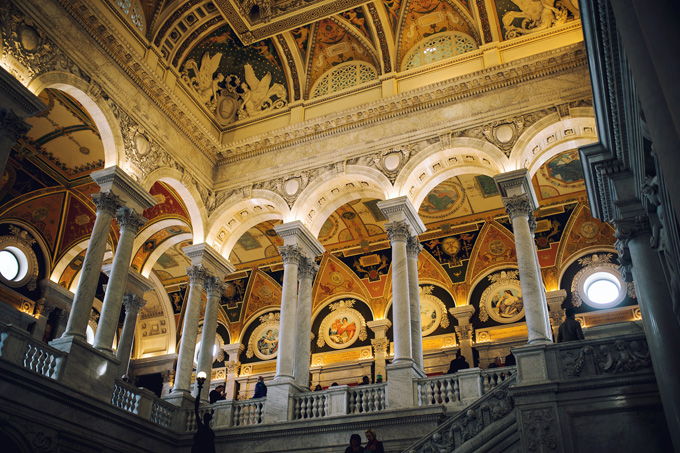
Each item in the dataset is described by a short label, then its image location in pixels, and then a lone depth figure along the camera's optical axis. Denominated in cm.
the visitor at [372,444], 927
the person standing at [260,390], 1444
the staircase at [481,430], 966
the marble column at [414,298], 1384
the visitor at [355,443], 932
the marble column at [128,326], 1791
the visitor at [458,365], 1321
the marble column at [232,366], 2150
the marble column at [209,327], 1569
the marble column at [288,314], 1412
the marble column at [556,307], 1812
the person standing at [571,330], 1063
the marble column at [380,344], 1981
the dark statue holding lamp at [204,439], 1093
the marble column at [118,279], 1287
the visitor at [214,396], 1495
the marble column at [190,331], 1506
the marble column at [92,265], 1220
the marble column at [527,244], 1211
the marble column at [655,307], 782
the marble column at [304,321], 1455
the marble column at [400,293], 1327
